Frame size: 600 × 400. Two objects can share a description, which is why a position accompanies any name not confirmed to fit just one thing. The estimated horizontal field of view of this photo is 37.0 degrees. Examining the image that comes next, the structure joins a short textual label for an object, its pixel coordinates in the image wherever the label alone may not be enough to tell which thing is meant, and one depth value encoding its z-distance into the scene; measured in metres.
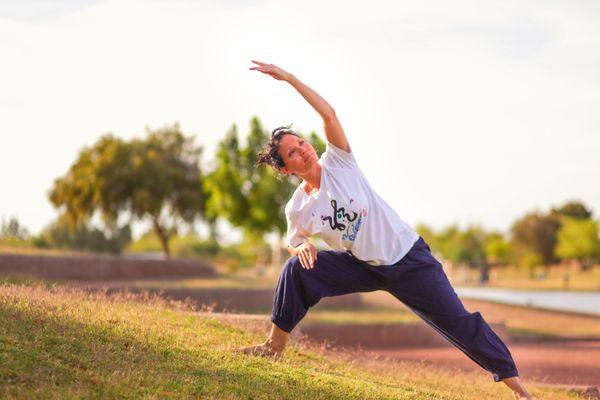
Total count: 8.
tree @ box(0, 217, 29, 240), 36.44
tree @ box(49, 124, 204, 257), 43.22
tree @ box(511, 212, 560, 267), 85.47
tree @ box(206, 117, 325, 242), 42.31
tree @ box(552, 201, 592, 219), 93.94
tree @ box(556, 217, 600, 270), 75.31
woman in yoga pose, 6.91
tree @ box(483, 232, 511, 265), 88.00
